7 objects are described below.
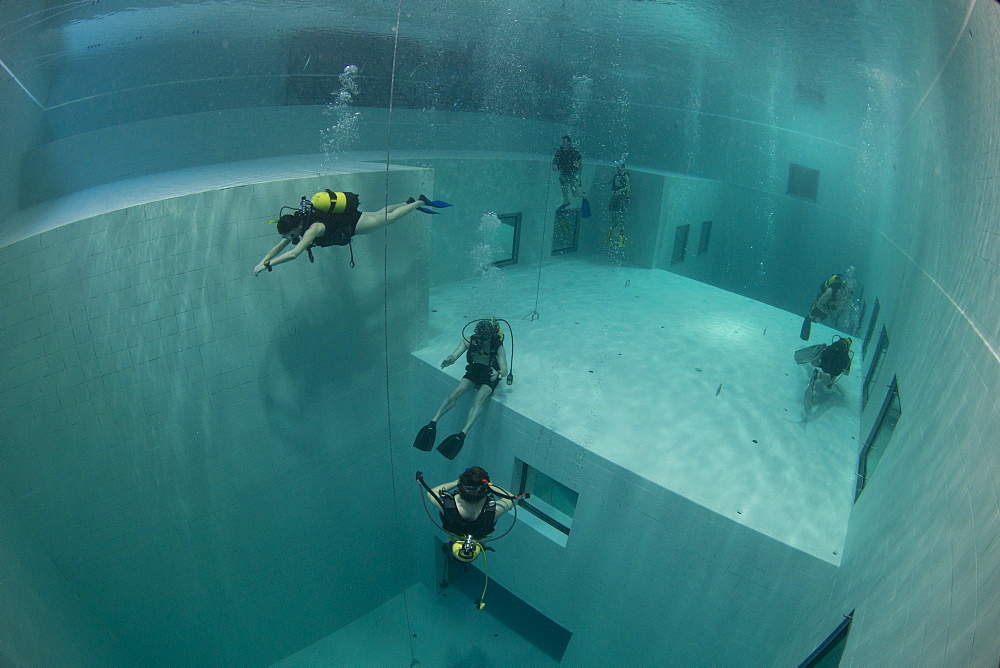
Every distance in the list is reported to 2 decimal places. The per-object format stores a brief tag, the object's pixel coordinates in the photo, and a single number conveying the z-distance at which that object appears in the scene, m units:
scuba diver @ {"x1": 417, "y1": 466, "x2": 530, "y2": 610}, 3.30
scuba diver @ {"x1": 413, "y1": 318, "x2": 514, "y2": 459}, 4.79
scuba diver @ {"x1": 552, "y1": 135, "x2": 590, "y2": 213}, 8.41
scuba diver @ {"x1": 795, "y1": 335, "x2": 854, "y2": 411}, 5.16
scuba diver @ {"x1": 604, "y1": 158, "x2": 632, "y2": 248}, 9.35
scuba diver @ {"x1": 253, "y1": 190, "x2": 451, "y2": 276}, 3.56
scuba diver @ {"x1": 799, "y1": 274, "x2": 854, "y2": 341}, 6.48
